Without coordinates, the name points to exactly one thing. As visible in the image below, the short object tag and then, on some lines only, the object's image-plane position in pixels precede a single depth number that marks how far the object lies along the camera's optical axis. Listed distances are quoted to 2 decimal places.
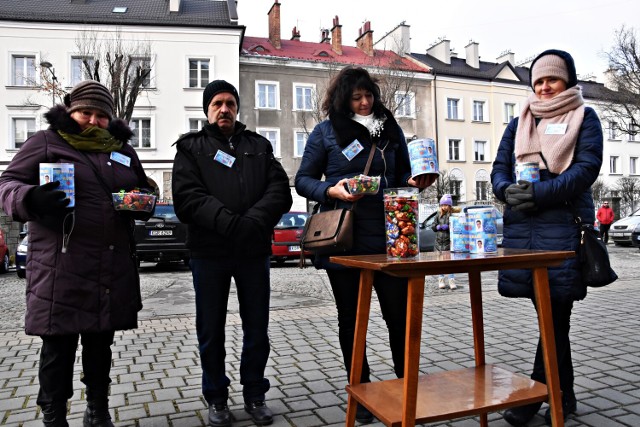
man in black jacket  3.36
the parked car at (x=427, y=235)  14.52
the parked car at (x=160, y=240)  13.20
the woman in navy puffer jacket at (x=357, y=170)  3.40
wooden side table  2.48
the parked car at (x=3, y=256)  15.09
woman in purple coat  3.01
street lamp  22.40
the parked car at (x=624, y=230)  20.16
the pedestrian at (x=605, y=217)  22.08
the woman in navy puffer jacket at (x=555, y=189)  3.18
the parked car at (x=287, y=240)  14.84
